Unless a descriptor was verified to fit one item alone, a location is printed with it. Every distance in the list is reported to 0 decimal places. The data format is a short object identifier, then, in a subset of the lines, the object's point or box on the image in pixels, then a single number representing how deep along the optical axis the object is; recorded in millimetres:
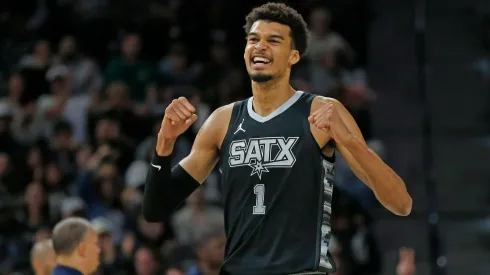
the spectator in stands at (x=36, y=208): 18841
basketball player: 8516
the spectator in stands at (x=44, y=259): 13289
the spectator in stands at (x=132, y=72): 22078
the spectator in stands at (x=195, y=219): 18344
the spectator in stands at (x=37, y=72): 21891
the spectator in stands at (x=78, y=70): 22609
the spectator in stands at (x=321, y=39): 21437
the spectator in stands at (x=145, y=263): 16969
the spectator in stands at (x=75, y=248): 10328
